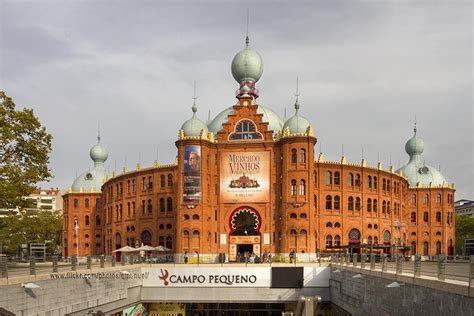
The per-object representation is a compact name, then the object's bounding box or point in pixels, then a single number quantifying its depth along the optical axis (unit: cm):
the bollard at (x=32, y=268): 3466
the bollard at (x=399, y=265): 3253
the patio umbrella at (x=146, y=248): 7162
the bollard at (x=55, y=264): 3856
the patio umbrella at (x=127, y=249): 7270
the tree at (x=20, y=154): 4512
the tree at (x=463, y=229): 13325
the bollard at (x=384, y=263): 3608
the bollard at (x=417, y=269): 2831
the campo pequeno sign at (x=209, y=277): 5797
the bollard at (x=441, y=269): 2523
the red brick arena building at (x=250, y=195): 7612
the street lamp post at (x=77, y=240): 10716
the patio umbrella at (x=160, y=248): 7525
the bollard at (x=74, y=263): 4206
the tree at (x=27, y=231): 12194
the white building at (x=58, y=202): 19638
